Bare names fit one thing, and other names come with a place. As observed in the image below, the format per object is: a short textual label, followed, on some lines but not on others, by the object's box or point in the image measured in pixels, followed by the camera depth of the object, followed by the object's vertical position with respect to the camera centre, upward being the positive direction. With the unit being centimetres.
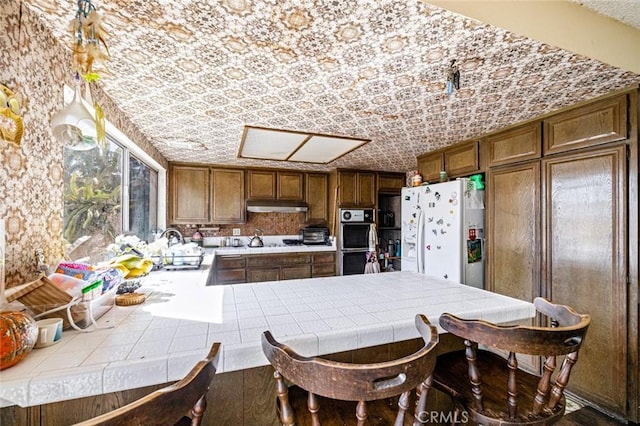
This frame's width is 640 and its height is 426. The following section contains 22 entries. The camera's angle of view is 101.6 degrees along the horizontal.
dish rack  225 -42
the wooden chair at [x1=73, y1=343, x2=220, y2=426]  45 -37
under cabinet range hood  414 +14
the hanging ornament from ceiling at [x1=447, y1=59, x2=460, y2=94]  141 +78
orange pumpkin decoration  68 -34
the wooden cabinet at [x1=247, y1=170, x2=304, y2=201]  416 +49
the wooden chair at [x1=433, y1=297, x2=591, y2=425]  82 -61
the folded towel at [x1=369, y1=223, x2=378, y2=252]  392 -35
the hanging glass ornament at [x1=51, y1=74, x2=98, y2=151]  105 +37
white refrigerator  256 -18
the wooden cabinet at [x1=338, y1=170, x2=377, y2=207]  431 +44
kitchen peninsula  72 -43
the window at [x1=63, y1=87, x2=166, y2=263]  157 +15
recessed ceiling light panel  255 +78
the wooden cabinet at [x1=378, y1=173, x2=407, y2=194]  454 +59
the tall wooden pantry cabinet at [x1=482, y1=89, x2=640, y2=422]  167 -9
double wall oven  417 -41
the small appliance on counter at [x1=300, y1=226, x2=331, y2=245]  447 -35
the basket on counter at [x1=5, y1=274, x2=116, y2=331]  90 -32
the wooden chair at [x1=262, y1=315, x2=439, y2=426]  61 -40
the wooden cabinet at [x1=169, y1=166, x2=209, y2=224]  381 +29
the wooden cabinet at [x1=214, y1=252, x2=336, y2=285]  365 -78
